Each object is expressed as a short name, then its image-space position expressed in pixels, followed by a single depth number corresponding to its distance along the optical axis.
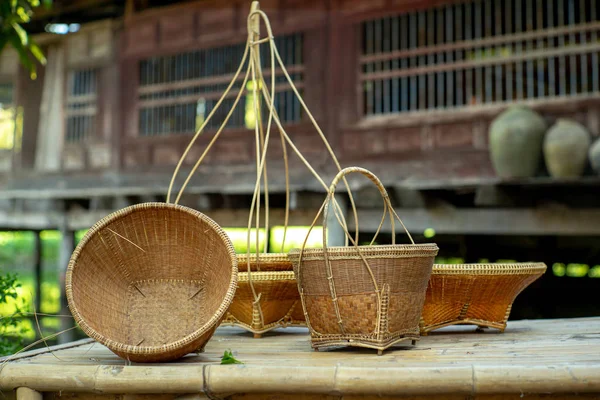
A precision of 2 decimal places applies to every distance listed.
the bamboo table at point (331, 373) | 2.26
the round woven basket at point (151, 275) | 2.78
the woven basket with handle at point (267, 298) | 3.29
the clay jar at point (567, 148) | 6.19
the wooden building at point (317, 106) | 6.44
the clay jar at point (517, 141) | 6.38
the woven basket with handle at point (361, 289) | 2.69
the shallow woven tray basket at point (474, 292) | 3.20
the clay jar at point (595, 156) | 6.00
